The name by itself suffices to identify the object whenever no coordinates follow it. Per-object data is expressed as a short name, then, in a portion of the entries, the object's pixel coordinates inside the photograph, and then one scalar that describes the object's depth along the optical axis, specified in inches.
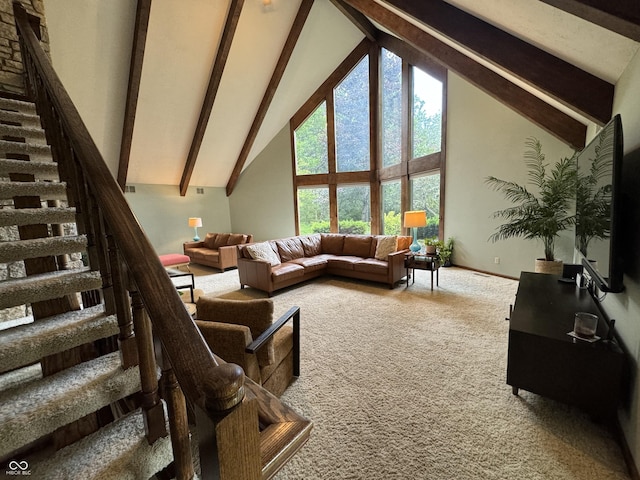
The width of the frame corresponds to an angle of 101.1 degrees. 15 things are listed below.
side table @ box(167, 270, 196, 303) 153.6
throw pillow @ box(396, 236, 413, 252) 188.1
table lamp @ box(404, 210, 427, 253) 184.4
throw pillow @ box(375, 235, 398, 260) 188.4
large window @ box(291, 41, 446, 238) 225.5
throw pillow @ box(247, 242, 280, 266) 177.0
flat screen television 57.9
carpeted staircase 32.5
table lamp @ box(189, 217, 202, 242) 288.9
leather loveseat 238.2
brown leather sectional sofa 169.5
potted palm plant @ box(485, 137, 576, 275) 128.9
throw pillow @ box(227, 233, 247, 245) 261.3
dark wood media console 58.8
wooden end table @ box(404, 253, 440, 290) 164.4
